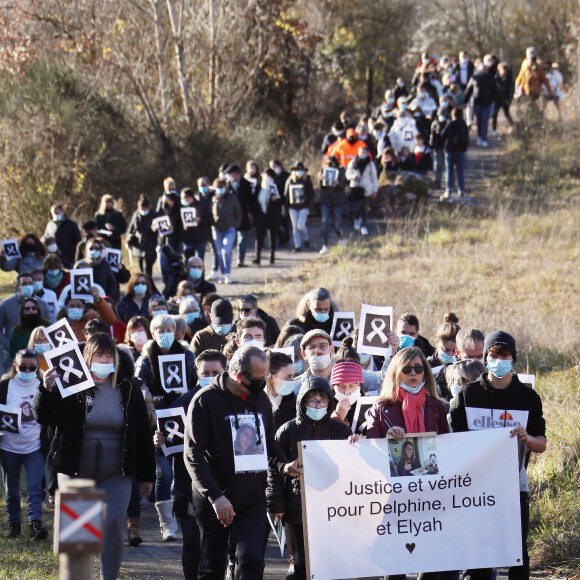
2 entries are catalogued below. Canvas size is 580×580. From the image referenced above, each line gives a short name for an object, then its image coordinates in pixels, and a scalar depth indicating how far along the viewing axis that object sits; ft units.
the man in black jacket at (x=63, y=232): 121.29
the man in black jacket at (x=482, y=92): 184.75
